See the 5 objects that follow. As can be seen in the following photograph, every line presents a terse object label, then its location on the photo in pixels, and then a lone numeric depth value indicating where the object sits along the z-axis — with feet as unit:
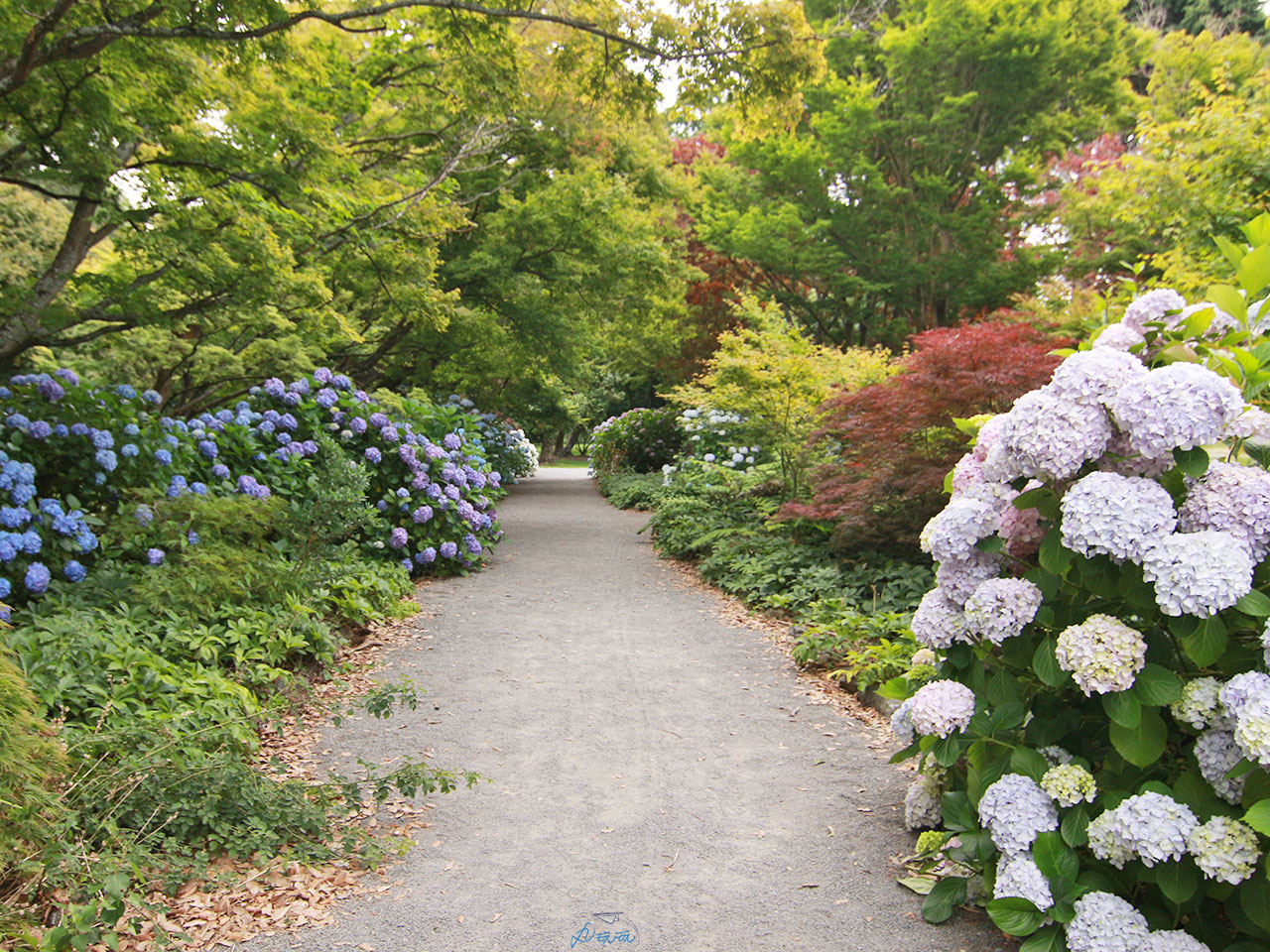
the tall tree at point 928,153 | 49.55
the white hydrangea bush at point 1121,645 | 6.67
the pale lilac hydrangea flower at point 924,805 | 9.81
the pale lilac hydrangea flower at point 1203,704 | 6.76
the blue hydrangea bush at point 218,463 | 14.26
